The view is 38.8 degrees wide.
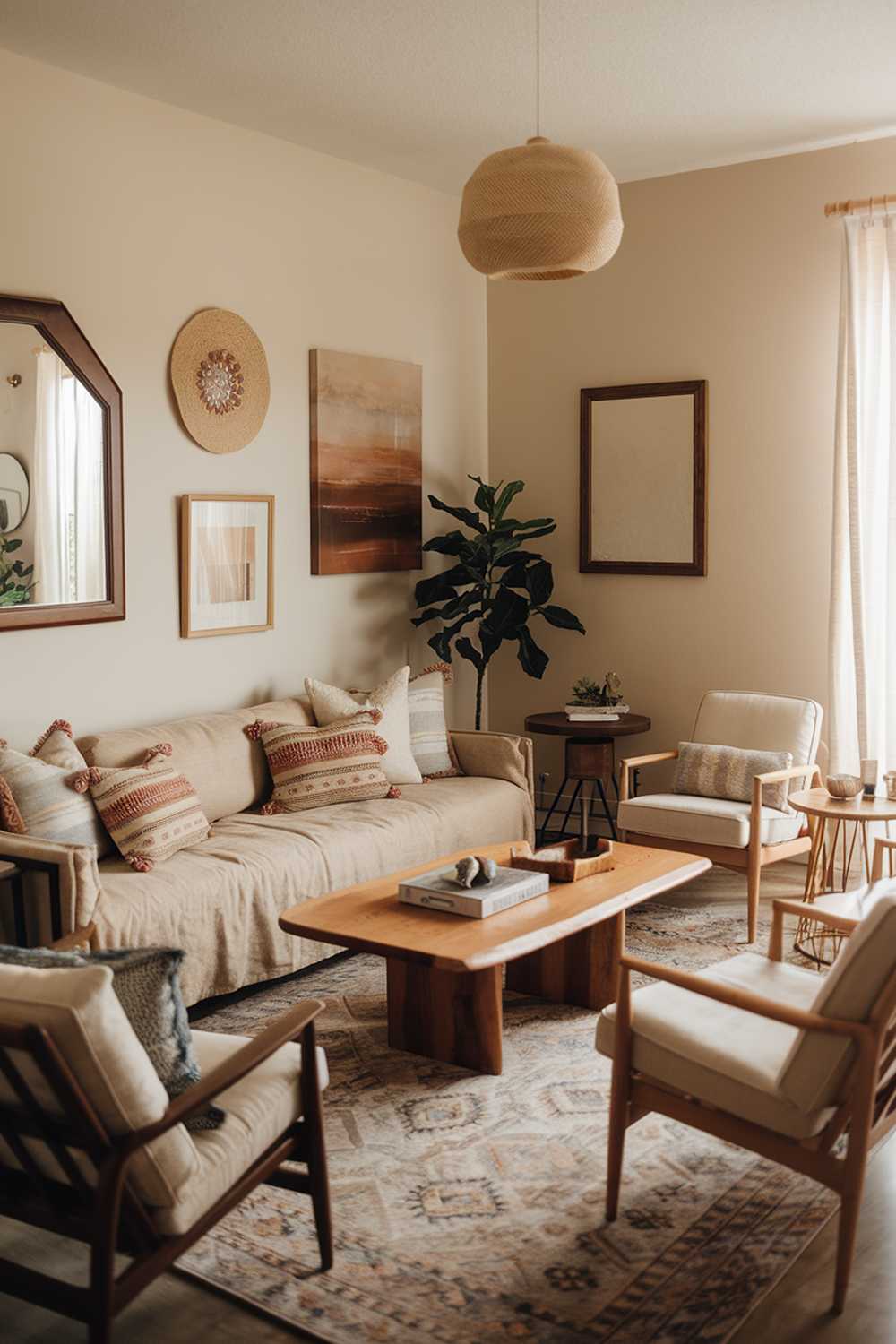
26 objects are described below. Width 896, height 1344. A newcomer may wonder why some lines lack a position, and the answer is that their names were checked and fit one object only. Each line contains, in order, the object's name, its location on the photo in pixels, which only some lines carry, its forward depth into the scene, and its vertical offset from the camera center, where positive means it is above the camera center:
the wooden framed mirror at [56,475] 4.09 +0.39
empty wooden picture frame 5.80 +0.52
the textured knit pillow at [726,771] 4.96 -0.72
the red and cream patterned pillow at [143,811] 3.93 -0.69
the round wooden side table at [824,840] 4.33 -0.94
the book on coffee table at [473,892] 3.41 -0.83
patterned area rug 2.41 -1.35
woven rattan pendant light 3.22 +0.98
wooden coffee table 3.19 -0.89
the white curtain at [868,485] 5.16 +0.43
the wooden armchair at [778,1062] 2.38 -0.93
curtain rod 5.08 +1.55
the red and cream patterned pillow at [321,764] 4.73 -0.65
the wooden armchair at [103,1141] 1.91 -0.89
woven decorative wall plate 4.75 +0.81
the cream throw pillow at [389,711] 5.08 -0.48
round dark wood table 5.54 -0.67
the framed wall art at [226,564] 4.84 +0.11
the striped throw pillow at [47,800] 3.77 -0.63
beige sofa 3.57 -0.85
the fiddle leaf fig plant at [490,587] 5.81 +0.02
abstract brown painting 5.46 +0.57
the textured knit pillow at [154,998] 2.09 -0.67
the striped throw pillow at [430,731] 5.32 -0.59
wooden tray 3.76 -0.81
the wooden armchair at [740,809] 4.68 -0.83
